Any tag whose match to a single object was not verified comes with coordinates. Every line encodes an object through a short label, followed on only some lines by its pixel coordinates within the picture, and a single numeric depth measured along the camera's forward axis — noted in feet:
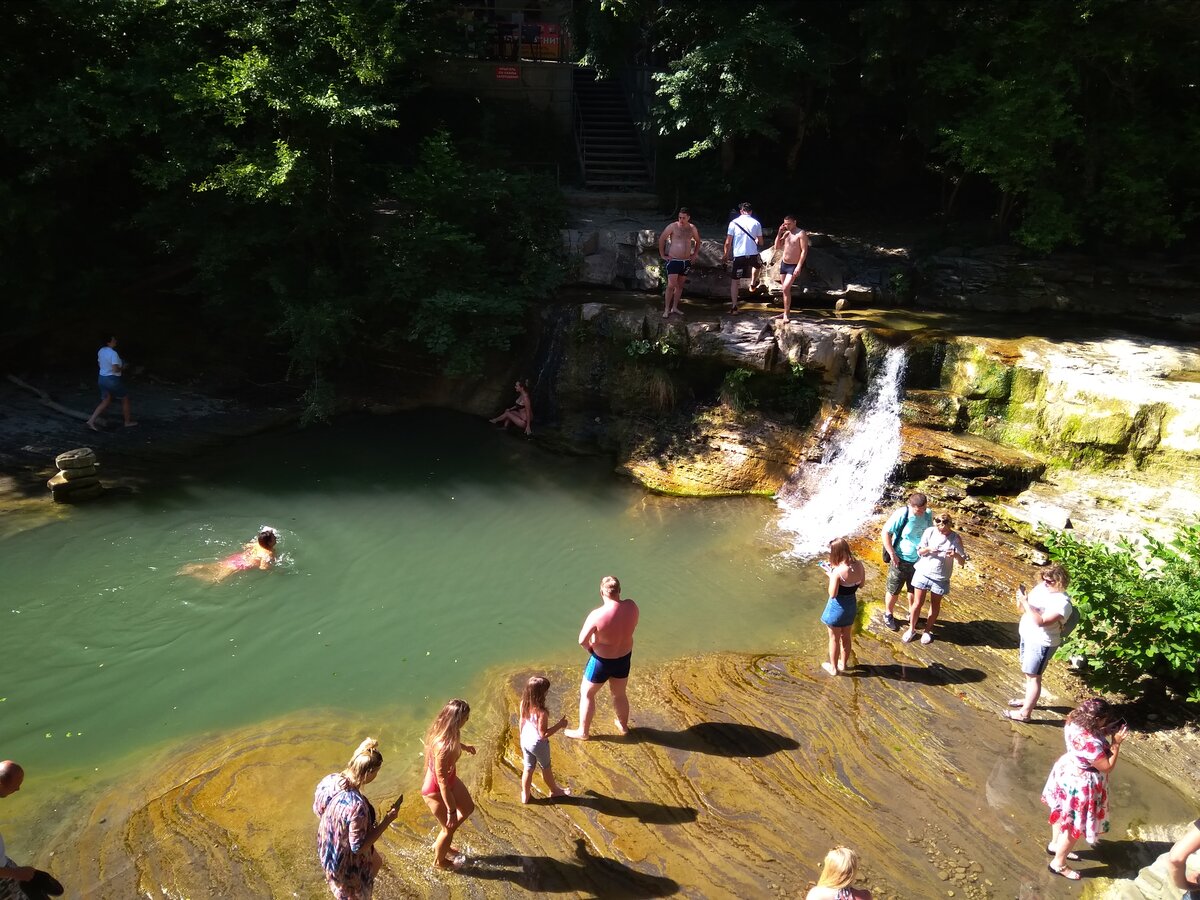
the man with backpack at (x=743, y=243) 43.70
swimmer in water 33.27
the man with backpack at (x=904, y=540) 28.60
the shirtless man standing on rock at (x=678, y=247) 43.83
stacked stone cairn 37.58
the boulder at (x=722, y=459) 41.63
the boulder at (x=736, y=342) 42.75
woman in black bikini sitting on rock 47.30
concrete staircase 63.77
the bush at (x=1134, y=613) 22.95
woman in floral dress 18.89
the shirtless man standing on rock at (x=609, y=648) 22.61
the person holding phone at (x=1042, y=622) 23.49
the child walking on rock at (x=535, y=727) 20.40
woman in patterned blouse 16.19
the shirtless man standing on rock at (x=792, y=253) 42.60
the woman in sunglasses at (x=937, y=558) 27.71
